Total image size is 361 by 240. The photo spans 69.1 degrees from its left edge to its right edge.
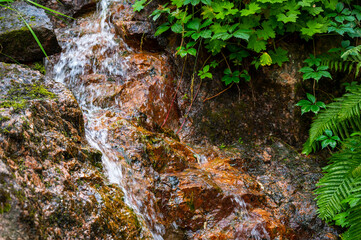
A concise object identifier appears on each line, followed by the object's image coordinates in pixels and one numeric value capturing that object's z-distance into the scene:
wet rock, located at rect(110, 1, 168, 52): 3.92
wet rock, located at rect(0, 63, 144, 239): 1.23
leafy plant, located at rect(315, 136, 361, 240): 2.26
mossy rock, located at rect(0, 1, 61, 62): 3.10
